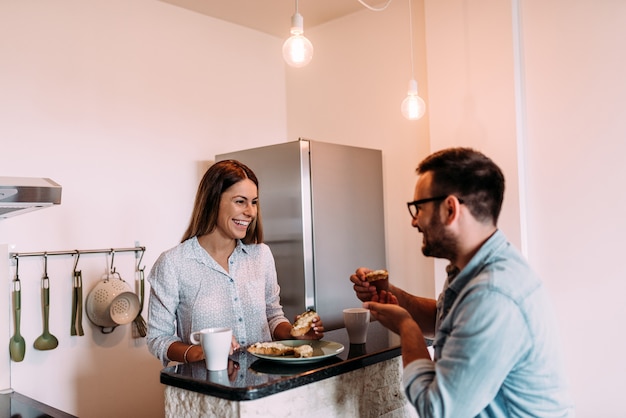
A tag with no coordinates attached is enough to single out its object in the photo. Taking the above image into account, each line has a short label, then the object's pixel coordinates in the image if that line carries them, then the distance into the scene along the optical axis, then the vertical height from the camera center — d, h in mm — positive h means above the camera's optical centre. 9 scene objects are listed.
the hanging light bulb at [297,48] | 1841 +585
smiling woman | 1769 -151
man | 1068 -193
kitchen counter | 1224 -378
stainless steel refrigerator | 2756 +34
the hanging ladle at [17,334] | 2369 -426
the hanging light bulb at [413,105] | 2508 +524
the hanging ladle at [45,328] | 2453 -418
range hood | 1646 +119
